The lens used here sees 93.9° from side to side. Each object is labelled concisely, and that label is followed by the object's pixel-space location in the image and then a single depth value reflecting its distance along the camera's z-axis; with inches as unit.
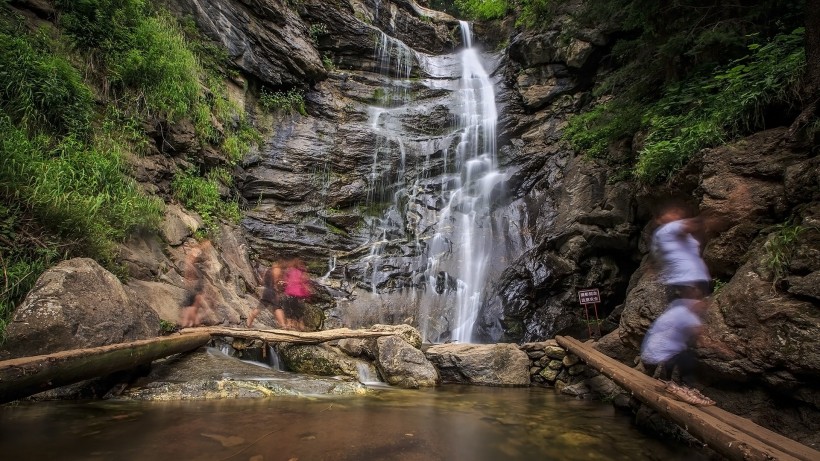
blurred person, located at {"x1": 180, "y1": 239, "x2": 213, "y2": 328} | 264.4
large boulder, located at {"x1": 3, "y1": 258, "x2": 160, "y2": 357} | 148.2
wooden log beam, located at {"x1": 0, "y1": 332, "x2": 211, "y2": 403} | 116.3
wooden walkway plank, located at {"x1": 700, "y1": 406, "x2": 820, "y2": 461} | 91.7
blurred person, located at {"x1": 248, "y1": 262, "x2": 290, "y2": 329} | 354.6
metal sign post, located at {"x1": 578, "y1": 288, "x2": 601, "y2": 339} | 275.9
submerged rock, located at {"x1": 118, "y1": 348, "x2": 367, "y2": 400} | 189.2
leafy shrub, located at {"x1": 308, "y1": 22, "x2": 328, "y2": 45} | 616.7
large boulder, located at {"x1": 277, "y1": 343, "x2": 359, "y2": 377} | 262.5
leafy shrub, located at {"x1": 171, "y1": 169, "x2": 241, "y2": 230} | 347.3
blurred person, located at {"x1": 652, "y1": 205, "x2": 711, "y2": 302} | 176.4
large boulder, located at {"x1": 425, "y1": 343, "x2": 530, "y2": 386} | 267.3
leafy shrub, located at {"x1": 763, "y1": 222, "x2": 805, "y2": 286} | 132.7
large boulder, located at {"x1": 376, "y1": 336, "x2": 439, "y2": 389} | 251.9
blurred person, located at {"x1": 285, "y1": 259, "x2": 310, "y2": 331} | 372.5
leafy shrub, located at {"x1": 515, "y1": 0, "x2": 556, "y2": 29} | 543.8
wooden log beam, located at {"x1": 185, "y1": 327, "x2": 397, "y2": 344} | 254.5
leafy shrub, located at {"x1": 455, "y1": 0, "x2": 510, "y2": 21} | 727.1
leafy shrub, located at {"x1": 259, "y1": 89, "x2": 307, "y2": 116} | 526.3
